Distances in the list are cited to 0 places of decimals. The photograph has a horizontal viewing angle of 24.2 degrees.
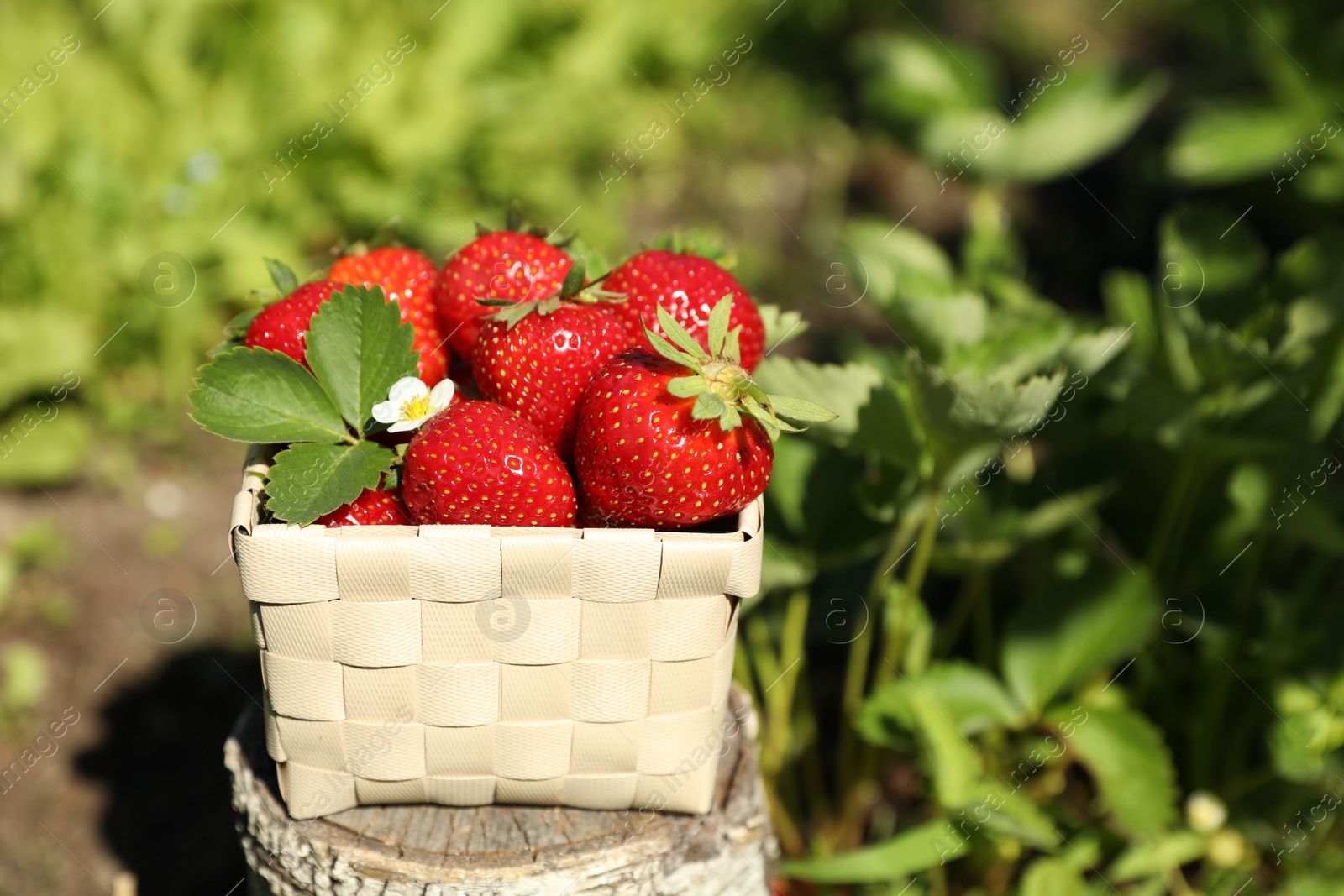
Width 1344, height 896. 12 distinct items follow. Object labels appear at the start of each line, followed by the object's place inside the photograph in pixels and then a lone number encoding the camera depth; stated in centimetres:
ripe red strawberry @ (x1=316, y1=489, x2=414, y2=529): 67
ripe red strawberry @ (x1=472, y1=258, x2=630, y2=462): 67
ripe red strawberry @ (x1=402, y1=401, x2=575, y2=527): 65
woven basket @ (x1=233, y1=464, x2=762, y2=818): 65
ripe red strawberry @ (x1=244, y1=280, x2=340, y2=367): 69
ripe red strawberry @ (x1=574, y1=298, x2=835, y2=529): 65
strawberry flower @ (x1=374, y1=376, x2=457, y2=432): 67
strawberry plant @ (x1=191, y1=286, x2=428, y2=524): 66
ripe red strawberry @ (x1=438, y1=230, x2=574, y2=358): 69
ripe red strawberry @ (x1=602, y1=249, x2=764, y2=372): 69
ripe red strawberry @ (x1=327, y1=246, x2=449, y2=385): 70
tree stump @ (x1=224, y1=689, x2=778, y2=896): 68
